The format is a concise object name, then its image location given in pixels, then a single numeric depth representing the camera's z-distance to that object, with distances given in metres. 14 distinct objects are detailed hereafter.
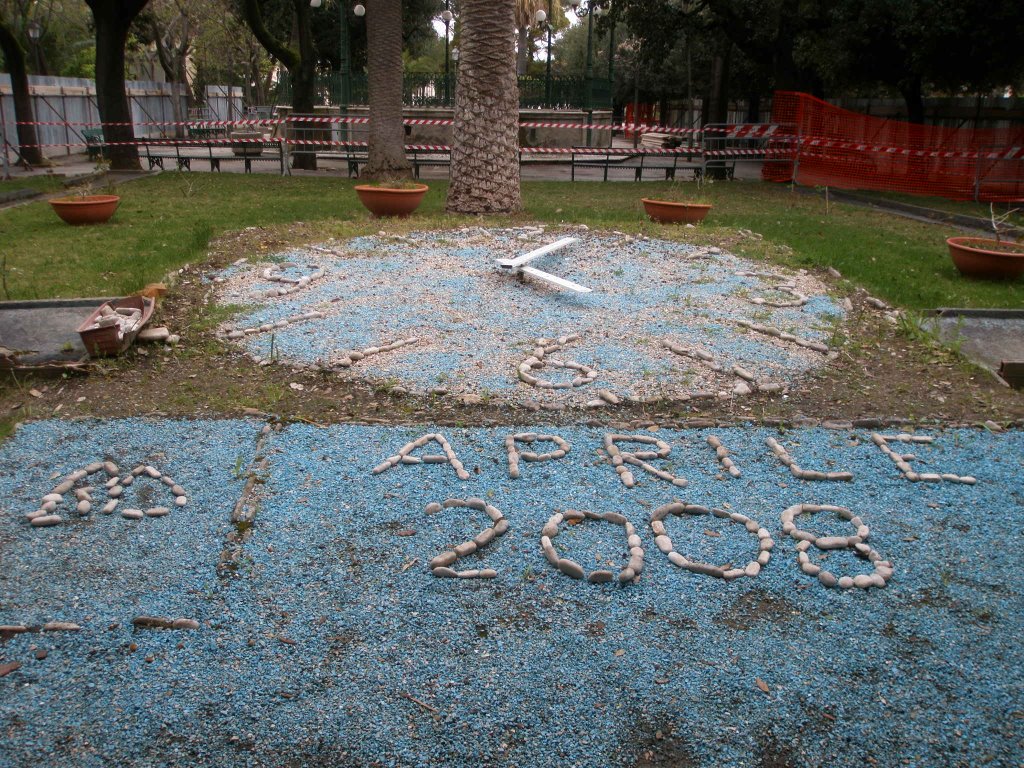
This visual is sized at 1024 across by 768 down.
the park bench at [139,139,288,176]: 18.27
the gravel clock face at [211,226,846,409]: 5.67
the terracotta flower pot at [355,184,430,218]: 11.02
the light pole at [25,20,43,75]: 29.80
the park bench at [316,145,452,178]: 19.08
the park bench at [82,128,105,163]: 22.50
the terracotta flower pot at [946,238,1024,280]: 8.77
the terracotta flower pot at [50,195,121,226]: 10.91
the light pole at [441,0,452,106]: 26.77
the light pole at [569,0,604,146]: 26.25
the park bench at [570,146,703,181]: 19.38
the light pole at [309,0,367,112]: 23.61
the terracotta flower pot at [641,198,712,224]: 11.09
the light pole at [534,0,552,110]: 26.93
